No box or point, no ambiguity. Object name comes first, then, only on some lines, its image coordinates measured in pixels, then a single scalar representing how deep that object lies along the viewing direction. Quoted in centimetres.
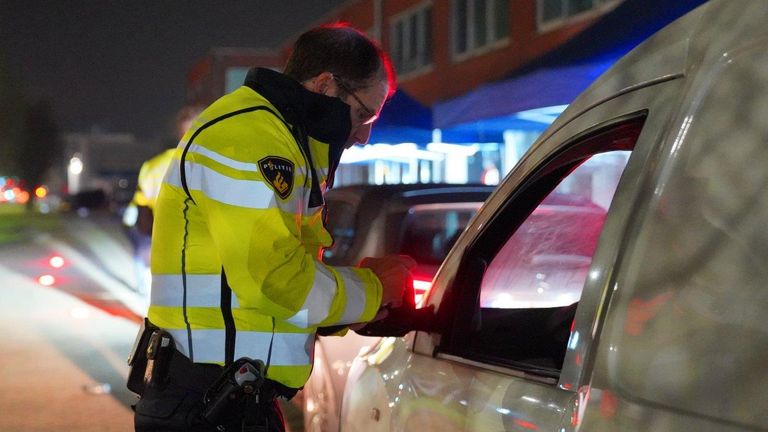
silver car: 145
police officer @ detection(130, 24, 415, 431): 203
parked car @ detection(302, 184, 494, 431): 518
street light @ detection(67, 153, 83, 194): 8606
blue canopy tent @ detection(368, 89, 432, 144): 1338
